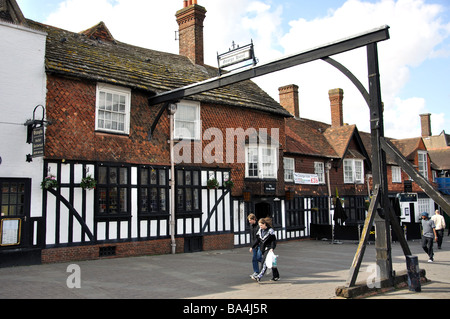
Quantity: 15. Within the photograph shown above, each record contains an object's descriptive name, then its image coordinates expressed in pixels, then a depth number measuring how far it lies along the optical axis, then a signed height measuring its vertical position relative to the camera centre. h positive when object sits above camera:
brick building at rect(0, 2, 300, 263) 12.44 +1.79
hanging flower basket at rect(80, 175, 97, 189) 12.48 +0.69
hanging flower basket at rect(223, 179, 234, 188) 16.75 +0.84
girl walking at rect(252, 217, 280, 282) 9.48 -0.89
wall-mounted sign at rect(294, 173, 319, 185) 22.08 +1.32
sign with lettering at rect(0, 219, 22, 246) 10.98 -0.69
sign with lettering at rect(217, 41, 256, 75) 11.06 +4.13
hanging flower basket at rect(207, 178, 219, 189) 16.11 +0.82
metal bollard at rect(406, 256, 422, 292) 8.40 -1.54
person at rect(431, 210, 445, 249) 16.31 -1.00
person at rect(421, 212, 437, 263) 13.40 -1.18
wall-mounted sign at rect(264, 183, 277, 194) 18.31 +0.68
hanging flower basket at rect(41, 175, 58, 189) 11.68 +0.66
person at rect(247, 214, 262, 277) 9.57 -1.31
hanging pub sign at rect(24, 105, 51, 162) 10.91 +1.99
